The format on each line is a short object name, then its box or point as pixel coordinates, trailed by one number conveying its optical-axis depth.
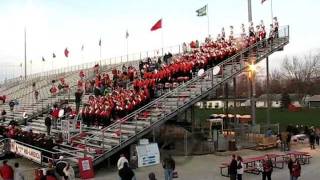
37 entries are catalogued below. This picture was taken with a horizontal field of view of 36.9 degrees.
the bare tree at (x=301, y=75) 93.00
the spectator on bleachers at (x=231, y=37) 30.33
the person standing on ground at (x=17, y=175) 15.95
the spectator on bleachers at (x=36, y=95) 38.28
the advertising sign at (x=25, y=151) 20.81
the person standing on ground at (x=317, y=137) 29.99
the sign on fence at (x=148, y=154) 20.62
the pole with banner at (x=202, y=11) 35.49
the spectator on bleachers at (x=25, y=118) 32.11
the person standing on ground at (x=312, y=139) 27.78
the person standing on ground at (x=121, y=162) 16.50
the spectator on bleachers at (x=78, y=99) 28.17
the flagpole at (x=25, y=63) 63.07
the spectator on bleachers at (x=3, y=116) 35.12
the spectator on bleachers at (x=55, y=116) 27.17
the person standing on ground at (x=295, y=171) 16.50
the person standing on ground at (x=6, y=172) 16.61
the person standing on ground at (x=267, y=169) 17.11
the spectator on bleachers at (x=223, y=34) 30.98
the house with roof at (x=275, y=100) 90.07
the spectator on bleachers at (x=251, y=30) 30.37
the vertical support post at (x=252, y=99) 29.65
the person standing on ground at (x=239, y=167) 16.89
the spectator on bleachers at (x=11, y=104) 37.76
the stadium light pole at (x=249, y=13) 32.09
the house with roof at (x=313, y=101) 95.44
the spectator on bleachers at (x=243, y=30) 30.71
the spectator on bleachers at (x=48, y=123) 25.67
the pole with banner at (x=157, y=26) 32.53
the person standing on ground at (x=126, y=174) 15.67
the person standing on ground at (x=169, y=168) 17.28
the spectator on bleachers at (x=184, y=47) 33.30
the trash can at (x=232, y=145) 26.30
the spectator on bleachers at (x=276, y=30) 30.42
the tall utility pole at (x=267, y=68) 30.53
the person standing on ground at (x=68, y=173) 15.91
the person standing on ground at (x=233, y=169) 16.67
